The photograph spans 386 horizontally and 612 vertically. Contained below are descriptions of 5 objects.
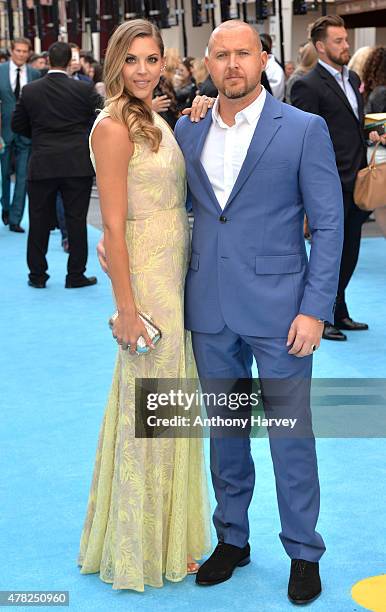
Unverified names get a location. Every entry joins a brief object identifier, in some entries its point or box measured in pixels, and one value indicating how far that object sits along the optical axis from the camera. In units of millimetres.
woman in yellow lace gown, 2914
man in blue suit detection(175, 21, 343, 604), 2863
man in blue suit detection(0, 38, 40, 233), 10875
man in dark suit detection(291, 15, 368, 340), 5863
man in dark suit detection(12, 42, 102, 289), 7930
